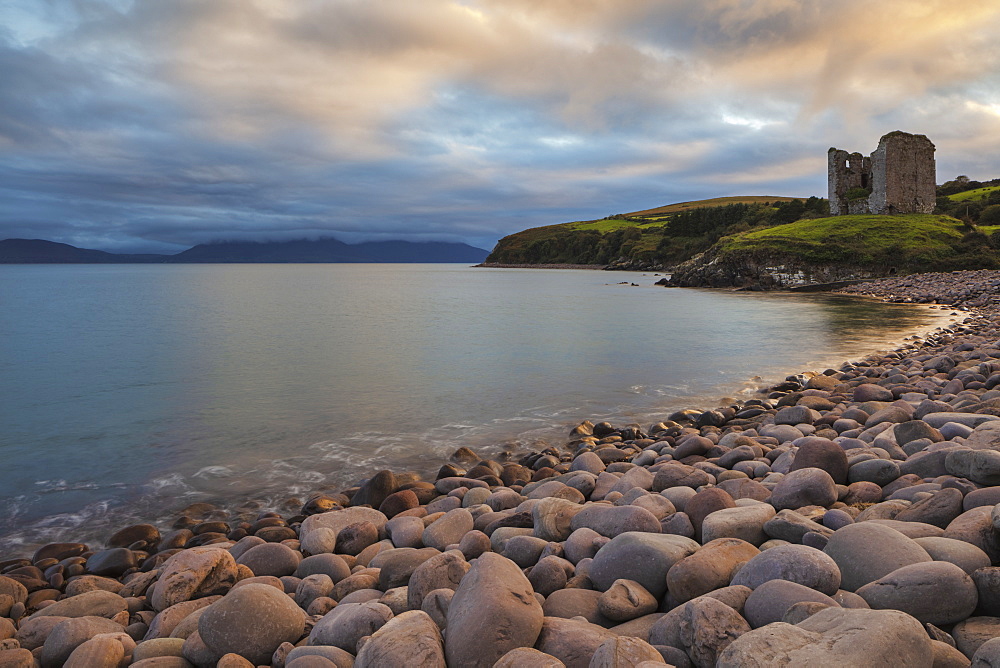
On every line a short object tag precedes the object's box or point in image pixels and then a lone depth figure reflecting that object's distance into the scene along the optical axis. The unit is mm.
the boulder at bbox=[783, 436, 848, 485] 5281
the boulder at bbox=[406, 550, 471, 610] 3785
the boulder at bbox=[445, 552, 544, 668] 2932
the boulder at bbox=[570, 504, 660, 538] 4516
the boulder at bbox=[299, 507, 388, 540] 5914
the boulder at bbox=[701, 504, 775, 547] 4090
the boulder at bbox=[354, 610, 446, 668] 2887
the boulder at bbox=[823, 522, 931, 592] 3162
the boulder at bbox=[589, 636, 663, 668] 2537
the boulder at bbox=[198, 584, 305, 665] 3498
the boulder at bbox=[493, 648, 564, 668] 2674
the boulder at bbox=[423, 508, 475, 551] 5246
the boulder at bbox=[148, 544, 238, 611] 4594
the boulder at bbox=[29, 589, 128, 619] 4625
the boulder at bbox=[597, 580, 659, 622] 3436
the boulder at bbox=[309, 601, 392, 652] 3463
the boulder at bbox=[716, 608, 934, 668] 2293
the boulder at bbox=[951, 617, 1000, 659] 2605
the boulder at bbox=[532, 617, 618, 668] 2887
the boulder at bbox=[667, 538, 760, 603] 3414
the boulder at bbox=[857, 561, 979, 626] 2768
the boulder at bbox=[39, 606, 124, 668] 3875
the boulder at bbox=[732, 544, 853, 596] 3105
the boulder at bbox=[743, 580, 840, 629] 2848
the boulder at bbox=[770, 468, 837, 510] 4664
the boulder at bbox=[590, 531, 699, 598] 3678
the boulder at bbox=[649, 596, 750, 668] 2730
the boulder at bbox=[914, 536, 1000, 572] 3027
